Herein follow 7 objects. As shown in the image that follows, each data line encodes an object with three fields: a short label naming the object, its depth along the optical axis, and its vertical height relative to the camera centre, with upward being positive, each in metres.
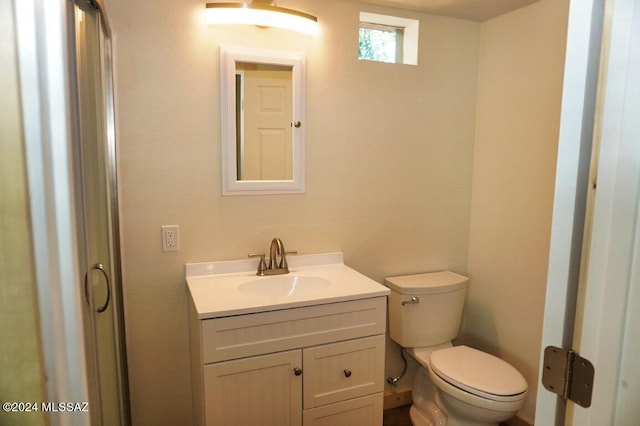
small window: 2.12 +0.67
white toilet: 1.74 -0.97
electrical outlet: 1.82 -0.36
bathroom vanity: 1.49 -0.76
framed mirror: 1.86 +0.19
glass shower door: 0.80 -0.18
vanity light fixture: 1.74 +0.64
